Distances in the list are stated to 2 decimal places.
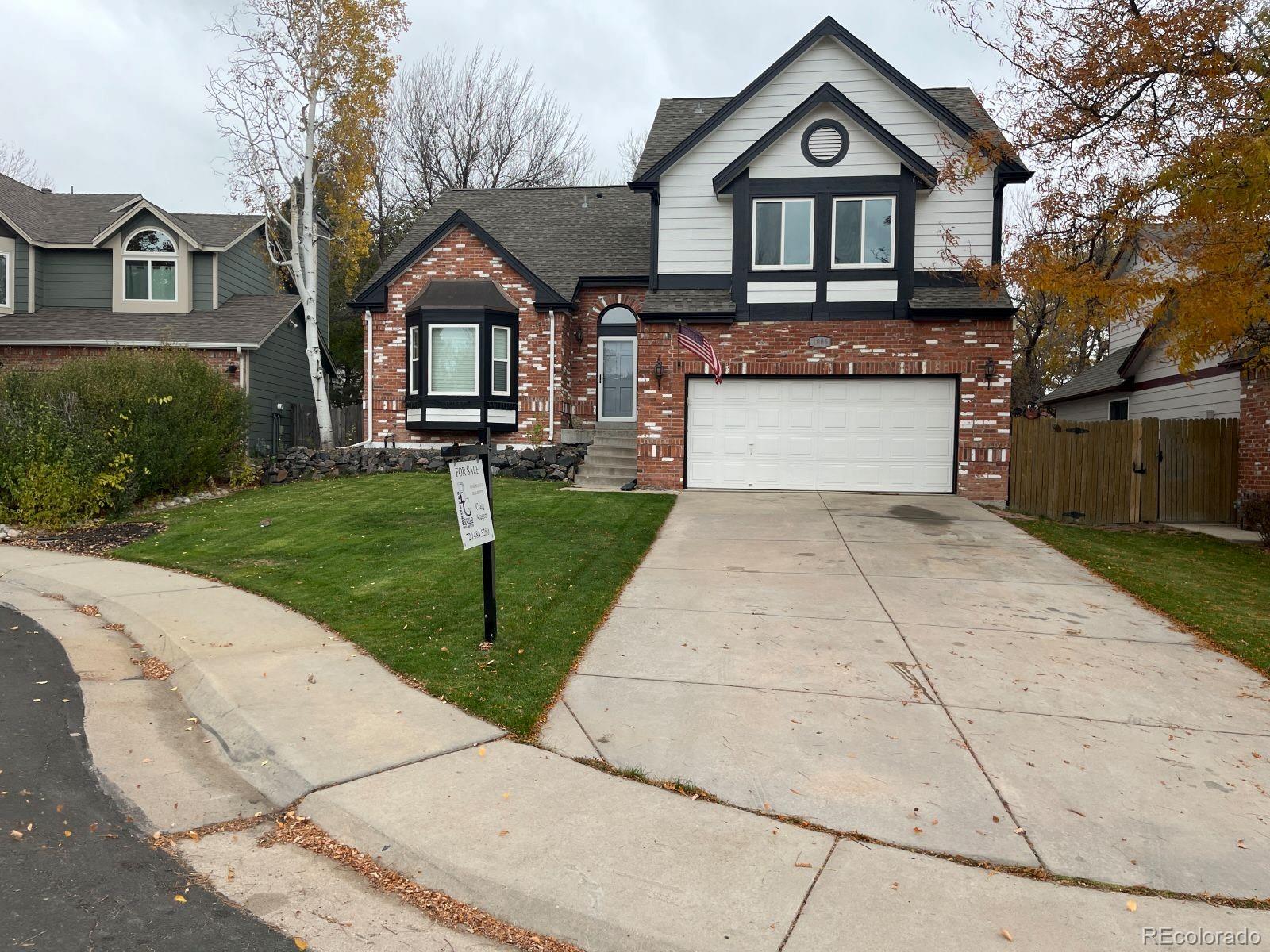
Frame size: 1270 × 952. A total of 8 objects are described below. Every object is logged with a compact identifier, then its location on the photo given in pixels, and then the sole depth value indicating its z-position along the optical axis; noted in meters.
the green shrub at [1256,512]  13.05
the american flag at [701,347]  15.14
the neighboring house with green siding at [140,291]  20.83
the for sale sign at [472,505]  5.90
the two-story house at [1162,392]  14.11
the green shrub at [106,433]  12.45
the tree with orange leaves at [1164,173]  9.73
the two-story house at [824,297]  15.15
